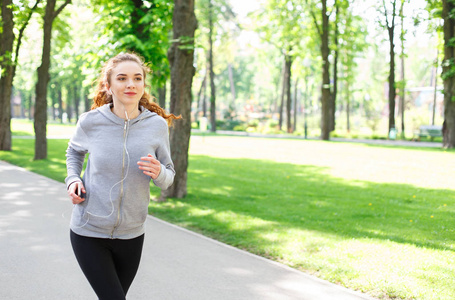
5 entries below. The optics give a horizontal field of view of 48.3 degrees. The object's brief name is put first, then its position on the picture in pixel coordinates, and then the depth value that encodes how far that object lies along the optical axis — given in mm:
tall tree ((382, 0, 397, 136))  30594
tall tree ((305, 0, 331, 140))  30297
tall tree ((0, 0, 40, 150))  18128
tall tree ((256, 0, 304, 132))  33344
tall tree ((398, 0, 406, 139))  30300
